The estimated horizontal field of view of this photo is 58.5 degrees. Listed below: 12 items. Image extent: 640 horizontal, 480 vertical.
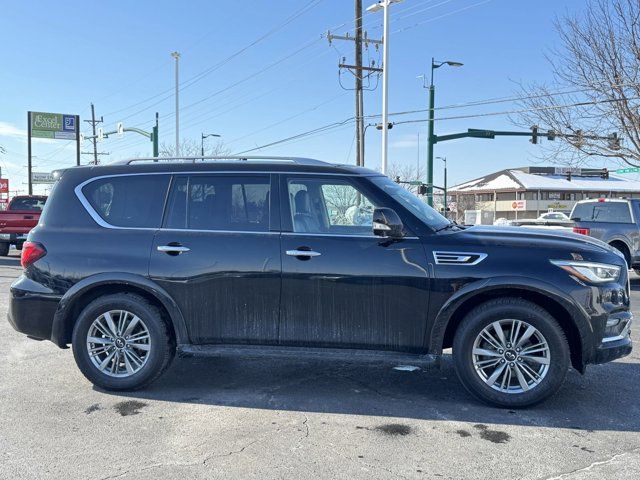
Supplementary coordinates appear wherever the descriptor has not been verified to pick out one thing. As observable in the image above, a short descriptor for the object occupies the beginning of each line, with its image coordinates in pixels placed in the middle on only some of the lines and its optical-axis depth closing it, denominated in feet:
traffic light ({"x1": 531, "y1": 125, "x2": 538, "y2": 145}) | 67.97
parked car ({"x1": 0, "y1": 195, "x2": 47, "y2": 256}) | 51.11
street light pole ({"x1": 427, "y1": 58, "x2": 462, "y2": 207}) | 87.92
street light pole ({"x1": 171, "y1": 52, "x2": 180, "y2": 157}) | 104.01
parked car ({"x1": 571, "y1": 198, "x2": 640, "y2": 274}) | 39.47
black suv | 14.28
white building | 228.02
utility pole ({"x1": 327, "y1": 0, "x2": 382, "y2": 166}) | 74.98
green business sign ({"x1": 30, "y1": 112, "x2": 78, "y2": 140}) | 141.08
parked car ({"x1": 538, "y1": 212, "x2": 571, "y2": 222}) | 120.30
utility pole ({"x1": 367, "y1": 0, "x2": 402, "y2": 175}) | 67.15
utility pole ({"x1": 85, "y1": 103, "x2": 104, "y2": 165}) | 189.23
